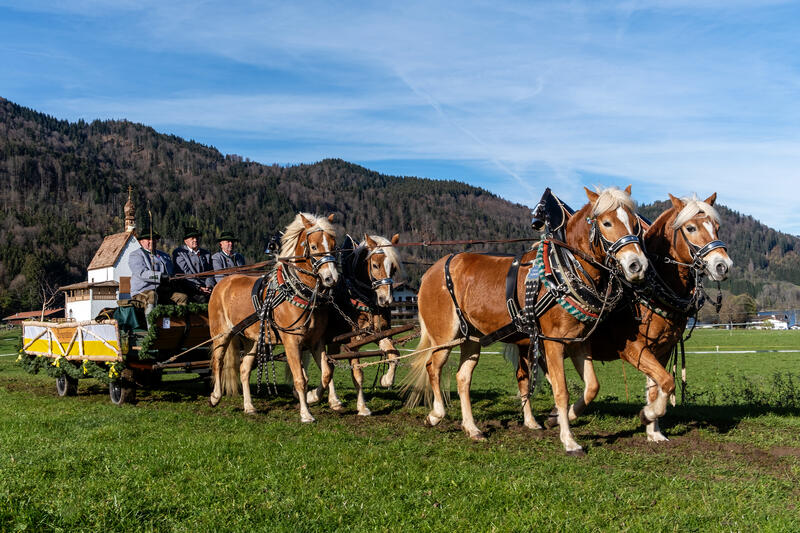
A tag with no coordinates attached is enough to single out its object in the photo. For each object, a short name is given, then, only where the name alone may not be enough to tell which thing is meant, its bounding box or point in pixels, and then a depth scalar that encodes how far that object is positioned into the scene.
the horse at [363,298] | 9.11
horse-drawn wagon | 10.02
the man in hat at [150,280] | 10.59
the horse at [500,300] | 6.24
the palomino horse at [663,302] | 6.61
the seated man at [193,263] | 11.75
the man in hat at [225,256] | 12.65
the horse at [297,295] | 8.49
